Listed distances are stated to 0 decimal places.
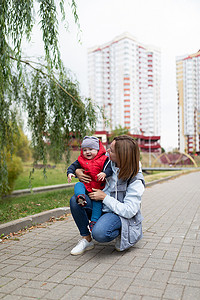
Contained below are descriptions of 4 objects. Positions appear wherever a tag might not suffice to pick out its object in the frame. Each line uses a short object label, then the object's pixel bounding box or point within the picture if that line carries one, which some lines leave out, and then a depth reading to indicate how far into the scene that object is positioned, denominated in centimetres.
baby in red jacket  386
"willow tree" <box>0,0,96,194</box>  821
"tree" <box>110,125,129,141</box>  4003
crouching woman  372
